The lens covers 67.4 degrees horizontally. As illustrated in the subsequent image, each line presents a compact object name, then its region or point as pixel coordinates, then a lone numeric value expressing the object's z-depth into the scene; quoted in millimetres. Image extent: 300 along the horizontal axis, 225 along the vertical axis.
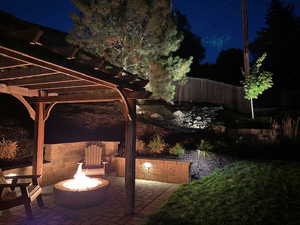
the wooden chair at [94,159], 6285
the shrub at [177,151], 7023
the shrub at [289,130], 7120
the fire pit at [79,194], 4199
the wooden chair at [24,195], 3293
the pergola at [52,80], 2273
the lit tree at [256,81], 10766
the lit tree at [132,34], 9844
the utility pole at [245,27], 12367
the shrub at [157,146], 7192
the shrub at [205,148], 7012
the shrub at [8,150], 5297
